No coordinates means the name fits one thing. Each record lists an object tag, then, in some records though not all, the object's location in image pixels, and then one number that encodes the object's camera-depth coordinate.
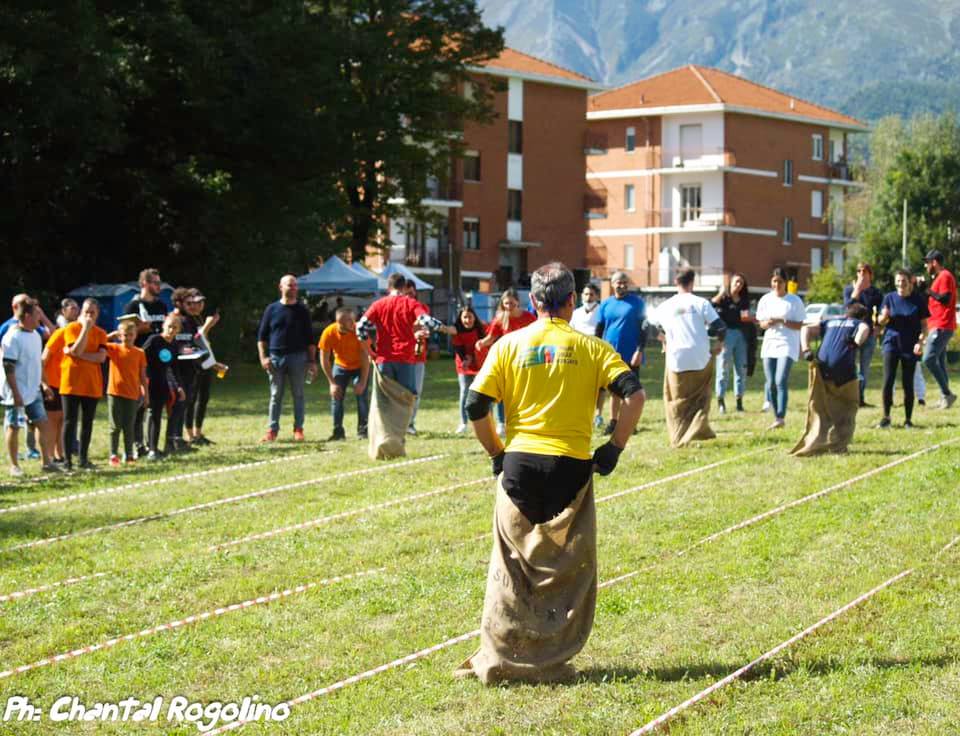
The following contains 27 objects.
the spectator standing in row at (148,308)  16.62
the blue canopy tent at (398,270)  43.69
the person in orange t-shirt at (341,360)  18.27
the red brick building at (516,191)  70.88
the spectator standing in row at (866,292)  18.89
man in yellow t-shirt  7.07
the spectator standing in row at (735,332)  20.28
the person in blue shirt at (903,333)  17.31
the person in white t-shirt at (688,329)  15.55
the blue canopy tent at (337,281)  40.25
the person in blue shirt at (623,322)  16.34
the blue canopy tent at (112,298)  32.16
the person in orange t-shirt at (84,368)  15.59
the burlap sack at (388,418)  15.68
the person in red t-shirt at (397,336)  16.12
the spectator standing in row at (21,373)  15.09
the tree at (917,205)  77.94
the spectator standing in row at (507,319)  17.34
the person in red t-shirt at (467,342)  18.05
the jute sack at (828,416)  14.66
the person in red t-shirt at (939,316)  18.91
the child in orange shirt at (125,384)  15.95
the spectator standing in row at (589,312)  18.83
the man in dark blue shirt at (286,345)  18.20
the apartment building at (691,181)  83.50
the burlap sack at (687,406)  15.80
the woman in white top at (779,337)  17.59
